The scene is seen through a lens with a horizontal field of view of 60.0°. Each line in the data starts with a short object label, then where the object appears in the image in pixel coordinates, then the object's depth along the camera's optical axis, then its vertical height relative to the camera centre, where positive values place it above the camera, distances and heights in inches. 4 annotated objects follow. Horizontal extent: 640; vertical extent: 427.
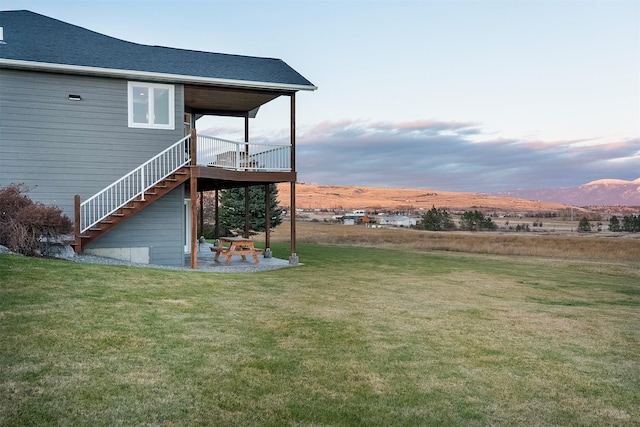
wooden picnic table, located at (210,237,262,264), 678.5 -32.6
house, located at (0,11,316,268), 601.0 +97.9
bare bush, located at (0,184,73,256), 494.3 +1.9
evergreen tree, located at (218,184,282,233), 1310.5 +31.0
